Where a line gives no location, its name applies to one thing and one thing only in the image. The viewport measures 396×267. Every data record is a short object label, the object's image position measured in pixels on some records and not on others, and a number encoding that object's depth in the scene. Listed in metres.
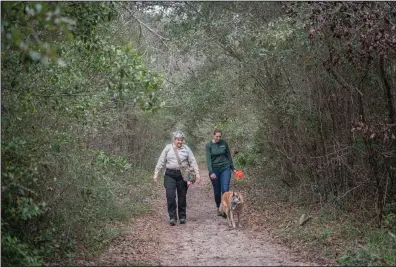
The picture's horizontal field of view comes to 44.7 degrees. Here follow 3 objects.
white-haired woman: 10.84
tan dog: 10.27
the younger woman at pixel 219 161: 11.48
